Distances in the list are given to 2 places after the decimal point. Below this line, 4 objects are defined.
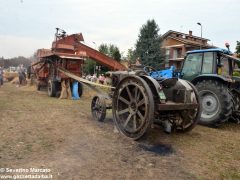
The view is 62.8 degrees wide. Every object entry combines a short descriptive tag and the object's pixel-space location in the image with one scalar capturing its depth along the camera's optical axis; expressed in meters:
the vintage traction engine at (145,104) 4.02
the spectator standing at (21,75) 14.99
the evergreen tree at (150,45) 25.22
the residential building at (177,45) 29.49
